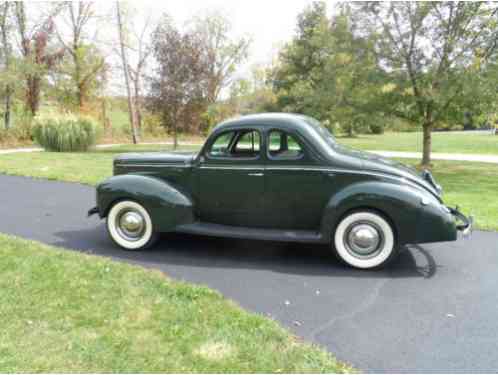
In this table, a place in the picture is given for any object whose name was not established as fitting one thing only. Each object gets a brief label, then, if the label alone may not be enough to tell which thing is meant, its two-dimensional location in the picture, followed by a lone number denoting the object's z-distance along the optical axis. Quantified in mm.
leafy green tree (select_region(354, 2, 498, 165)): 9898
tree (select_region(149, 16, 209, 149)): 17703
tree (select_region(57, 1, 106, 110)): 27703
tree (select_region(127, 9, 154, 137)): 28656
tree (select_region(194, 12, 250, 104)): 33031
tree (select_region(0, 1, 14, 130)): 21989
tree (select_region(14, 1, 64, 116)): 24984
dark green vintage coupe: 3973
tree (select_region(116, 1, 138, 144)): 22969
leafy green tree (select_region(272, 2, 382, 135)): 11125
